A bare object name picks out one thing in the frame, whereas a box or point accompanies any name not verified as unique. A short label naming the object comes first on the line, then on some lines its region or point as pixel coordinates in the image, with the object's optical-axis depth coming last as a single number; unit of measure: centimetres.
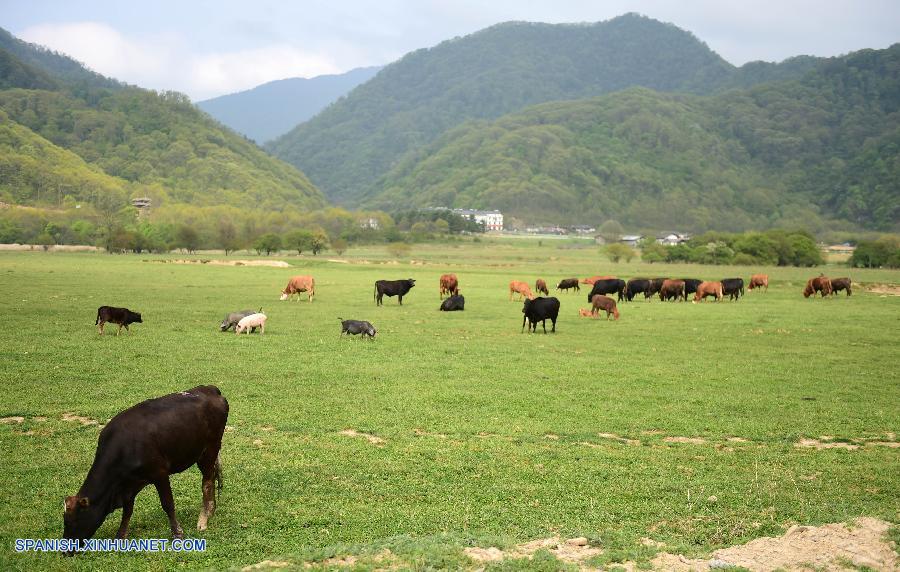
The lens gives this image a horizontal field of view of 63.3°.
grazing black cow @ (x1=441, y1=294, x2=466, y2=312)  3291
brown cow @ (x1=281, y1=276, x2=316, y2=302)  3609
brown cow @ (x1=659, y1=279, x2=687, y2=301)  4219
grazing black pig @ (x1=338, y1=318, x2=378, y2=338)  2330
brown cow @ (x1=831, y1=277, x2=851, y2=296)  4594
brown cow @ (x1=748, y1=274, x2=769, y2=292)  5119
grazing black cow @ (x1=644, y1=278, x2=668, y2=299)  4309
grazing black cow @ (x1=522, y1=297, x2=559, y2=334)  2588
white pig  2339
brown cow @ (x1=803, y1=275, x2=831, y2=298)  4516
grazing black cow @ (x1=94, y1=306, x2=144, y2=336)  2188
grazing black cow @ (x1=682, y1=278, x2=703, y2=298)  4309
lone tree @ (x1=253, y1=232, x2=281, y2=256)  9581
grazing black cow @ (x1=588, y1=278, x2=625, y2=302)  4062
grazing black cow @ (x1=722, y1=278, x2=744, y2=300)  4303
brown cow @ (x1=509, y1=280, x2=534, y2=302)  4016
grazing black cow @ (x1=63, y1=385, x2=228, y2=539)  737
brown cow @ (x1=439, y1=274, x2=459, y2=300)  3856
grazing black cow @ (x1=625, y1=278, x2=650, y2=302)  4181
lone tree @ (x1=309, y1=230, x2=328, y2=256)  9862
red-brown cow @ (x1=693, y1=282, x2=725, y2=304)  4225
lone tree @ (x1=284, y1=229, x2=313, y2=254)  9819
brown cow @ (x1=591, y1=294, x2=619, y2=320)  3136
